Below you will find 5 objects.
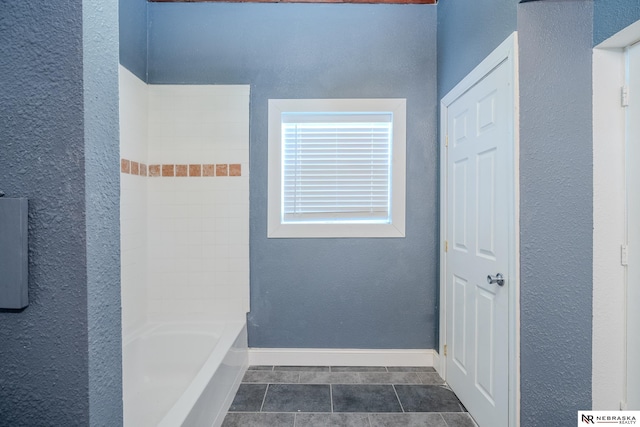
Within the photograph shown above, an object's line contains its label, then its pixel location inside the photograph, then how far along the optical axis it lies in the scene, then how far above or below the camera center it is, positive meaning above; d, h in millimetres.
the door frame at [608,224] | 1339 -60
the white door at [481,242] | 1494 -181
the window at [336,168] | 2426 +339
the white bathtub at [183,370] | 1584 -1011
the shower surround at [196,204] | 2412 +48
